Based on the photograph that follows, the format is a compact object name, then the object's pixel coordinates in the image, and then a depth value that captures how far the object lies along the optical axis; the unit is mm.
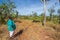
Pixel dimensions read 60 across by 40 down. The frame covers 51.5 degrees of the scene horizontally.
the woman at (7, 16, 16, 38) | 1522
